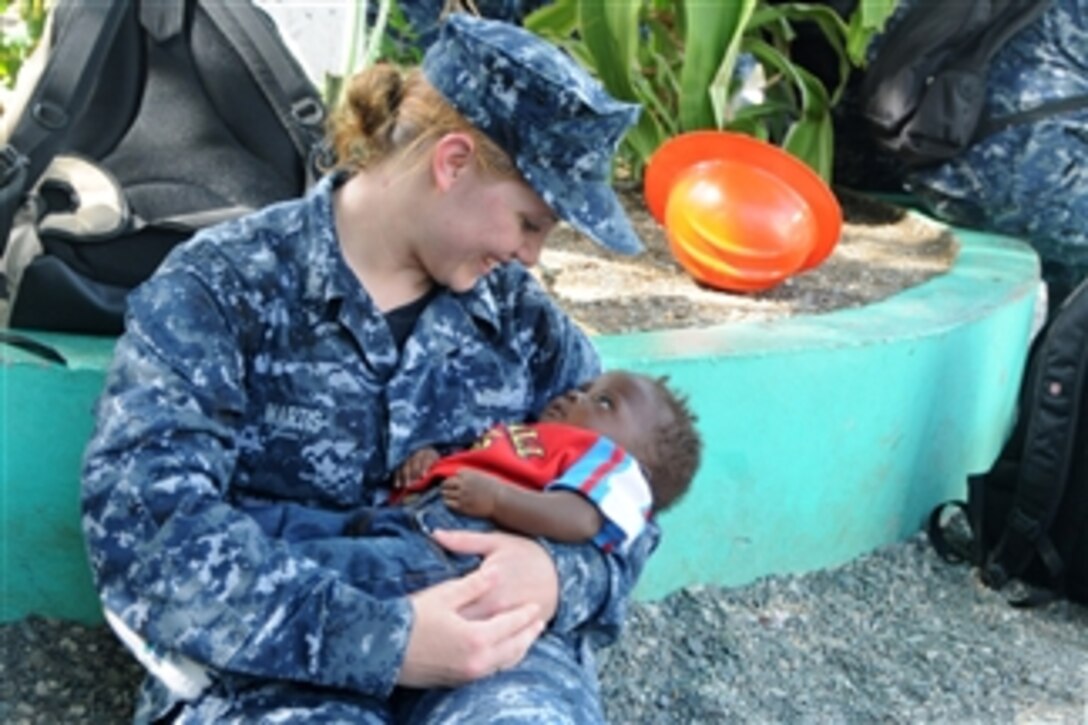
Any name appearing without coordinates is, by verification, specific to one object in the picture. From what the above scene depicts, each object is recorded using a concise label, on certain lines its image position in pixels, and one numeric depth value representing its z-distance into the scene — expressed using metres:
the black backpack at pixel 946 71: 4.54
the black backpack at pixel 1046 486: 3.34
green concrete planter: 2.59
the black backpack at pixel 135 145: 2.55
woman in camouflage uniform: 1.84
